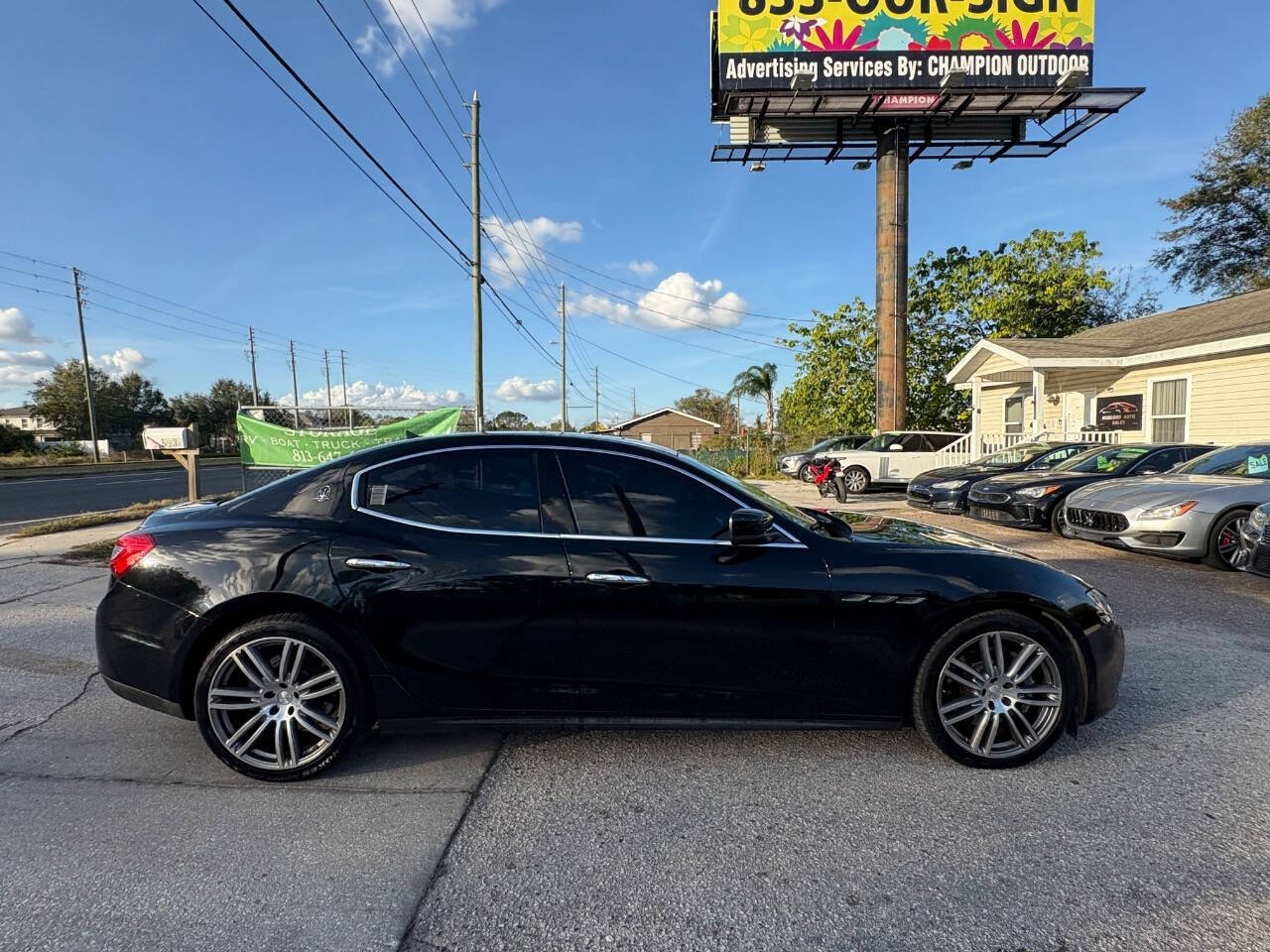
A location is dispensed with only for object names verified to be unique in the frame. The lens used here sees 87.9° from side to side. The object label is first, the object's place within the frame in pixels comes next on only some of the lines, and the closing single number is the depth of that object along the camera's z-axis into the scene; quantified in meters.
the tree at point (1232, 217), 27.05
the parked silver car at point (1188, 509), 6.32
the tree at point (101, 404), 56.72
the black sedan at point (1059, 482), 8.79
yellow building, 12.66
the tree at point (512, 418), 34.37
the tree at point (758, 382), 40.38
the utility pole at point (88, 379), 41.12
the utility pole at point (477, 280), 17.27
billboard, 19.31
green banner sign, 9.52
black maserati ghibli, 2.79
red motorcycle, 14.27
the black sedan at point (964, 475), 10.99
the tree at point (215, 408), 71.31
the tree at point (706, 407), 70.94
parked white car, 15.76
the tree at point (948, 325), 24.30
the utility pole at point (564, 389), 32.93
